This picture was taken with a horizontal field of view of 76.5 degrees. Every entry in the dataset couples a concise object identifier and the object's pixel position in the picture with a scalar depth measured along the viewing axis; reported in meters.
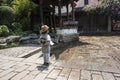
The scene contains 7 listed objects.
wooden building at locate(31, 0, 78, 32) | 5.55
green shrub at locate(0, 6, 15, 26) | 5.30
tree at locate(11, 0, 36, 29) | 6.55
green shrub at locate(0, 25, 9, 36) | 4.56
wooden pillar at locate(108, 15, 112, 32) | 8.60
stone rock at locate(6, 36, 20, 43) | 4.08
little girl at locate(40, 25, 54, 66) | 2.39
